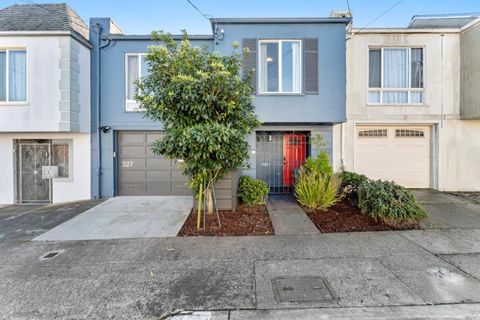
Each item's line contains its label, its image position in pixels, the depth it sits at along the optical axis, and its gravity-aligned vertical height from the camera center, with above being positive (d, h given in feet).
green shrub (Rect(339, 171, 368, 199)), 22.07 -2.34
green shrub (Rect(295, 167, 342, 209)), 20.80 -2.88
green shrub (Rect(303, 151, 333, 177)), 23.26 -0.68
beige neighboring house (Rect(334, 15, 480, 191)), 29.22 +7.88
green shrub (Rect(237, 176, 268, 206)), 23.39 -3.31
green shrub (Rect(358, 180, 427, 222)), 17.33 -3.43
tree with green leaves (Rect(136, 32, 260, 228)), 15.42 +3.63
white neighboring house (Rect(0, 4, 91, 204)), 23.36 +5.28
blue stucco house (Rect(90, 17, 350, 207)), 24.82 +6.42
